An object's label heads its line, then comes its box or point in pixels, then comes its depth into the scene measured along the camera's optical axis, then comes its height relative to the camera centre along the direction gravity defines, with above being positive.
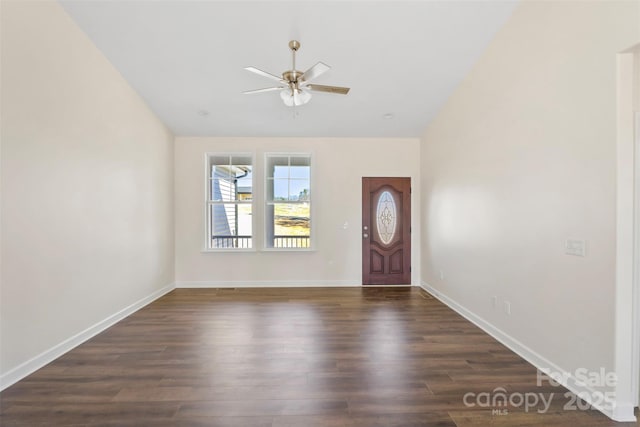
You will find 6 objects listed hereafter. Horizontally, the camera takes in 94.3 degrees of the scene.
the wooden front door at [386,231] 5.67 -0.42
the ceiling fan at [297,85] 2.73 +1.25
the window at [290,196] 5.75 +0.26
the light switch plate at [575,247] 2.17 -0.29
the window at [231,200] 5.70 +0.18
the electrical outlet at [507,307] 3.02 -1.01
